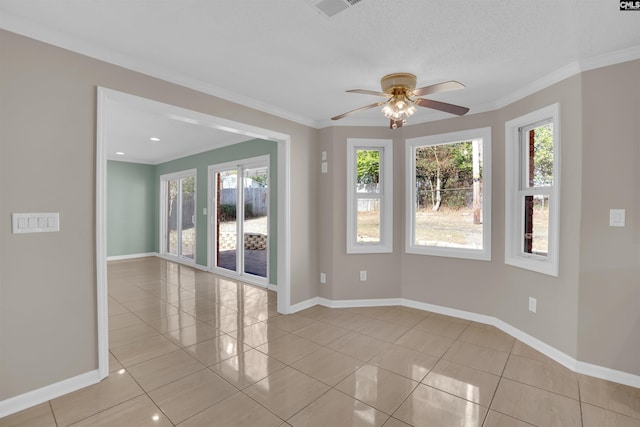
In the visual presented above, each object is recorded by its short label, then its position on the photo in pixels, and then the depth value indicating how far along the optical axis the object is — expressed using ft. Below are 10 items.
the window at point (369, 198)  13.37
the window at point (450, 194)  11.55
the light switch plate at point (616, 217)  7.59
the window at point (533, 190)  8.97
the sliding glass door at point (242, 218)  17.81
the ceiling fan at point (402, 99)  8.05
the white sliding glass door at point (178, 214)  22.88
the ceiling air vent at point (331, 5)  5.70
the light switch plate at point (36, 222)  6.46
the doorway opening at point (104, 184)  7.52
